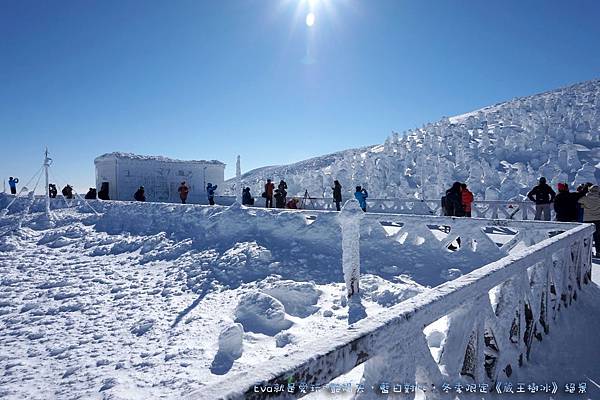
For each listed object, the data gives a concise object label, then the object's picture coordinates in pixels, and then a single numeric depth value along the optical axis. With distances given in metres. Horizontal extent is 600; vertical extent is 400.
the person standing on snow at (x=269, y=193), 19.31
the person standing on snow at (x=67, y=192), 27.70
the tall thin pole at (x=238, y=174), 16.89
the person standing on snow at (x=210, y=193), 23.06
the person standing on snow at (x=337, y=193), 19.22
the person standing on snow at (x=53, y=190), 29.36
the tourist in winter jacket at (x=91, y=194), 27.47
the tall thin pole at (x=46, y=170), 20.84
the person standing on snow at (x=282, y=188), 19.55
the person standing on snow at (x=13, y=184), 29.22
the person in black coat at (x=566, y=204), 10.35
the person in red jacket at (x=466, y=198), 12.63
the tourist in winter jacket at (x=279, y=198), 19.58
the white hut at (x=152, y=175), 27.80
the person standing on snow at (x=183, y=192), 23.54
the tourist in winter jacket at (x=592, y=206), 9.34
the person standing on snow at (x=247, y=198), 22.12
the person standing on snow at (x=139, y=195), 24.03
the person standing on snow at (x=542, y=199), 12.14
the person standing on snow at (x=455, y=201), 12.17
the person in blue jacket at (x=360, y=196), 14.91
